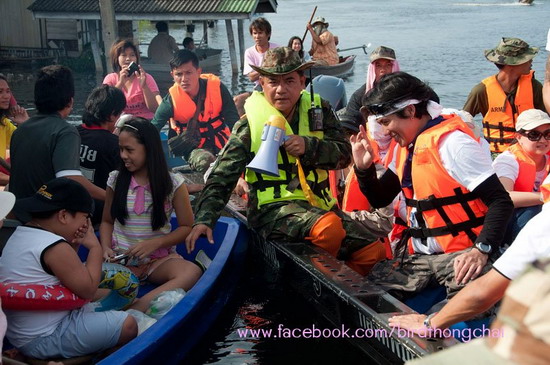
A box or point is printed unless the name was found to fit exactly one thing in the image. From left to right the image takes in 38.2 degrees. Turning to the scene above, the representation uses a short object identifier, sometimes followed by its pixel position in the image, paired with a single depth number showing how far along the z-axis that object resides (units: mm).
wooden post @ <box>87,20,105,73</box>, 21172
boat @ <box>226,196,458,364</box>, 3971
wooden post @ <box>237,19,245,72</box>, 23297
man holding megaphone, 5137
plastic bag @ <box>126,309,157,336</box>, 4609
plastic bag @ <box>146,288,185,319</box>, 4918
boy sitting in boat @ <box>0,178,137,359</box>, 3840
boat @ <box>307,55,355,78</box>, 20766
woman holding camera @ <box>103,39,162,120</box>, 8922
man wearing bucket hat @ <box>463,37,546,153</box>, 7230
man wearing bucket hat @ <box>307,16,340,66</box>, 21094
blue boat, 4129
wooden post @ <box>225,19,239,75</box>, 22153
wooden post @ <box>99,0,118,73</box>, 14703
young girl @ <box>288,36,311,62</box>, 12511
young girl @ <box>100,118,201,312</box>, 5055
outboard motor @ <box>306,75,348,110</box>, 8367
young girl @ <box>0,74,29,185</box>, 6445
